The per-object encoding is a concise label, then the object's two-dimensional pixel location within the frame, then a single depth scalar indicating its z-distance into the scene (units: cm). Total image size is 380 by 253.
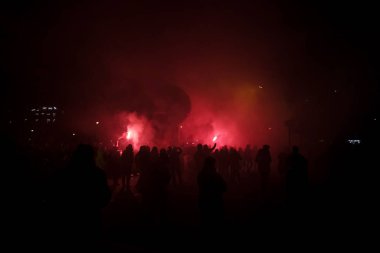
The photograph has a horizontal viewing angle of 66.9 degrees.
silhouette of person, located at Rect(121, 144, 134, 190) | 1232
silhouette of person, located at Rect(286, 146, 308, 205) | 800
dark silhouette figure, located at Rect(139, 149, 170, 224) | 764
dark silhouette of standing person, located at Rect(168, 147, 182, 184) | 1409
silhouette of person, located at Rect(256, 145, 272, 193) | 1182
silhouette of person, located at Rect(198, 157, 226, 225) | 611
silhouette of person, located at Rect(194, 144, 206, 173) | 1387
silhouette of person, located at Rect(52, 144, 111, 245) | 389
